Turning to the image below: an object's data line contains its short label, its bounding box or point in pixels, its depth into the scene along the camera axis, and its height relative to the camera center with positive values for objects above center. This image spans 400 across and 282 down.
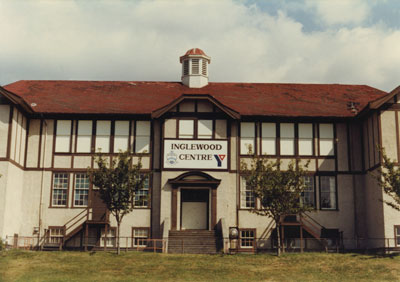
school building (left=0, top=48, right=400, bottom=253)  36.88 +4.50
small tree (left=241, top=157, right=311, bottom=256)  32.78 +2.67
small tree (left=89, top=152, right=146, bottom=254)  33.06 +2.81
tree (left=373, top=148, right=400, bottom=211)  31.56 +3.07
